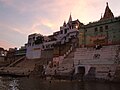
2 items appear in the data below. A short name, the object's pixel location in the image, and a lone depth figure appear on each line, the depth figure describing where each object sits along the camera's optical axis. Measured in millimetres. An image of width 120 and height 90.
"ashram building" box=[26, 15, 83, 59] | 33775
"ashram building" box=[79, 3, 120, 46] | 24157
